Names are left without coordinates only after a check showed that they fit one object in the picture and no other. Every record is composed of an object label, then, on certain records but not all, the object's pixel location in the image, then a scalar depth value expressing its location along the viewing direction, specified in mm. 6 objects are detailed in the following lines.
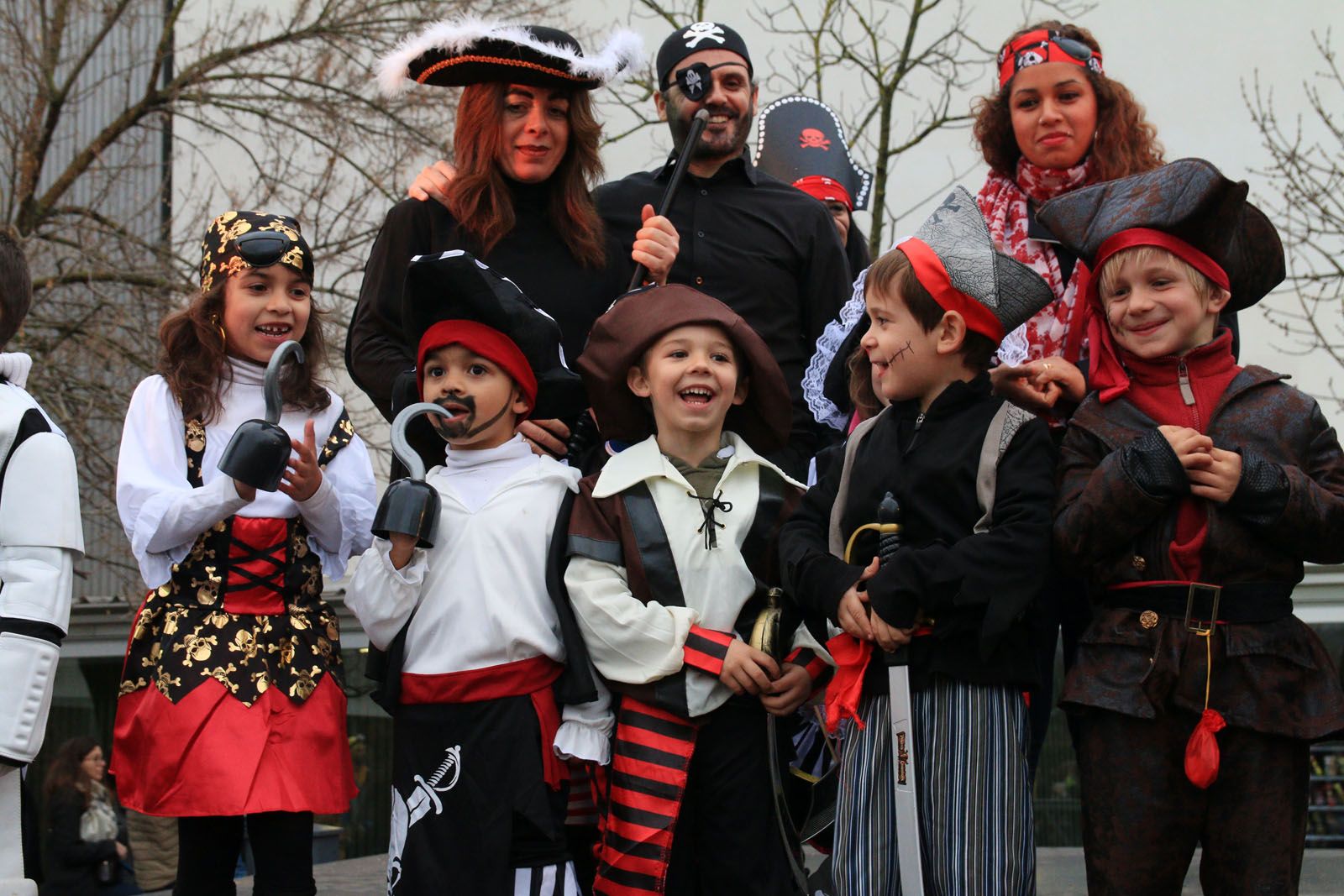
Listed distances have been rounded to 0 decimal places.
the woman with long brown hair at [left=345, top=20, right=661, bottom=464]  4273
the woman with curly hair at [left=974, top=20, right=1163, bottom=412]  4023
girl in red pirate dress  3627
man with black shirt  4473
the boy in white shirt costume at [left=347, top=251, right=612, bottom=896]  3494
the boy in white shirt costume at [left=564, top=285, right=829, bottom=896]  3523
